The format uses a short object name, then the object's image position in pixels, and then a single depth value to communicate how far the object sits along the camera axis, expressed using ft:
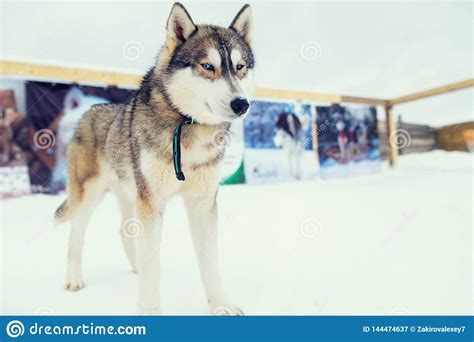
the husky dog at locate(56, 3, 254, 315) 5.02
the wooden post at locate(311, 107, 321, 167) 22.00
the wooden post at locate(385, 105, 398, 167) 26.25
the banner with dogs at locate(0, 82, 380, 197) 14.70
